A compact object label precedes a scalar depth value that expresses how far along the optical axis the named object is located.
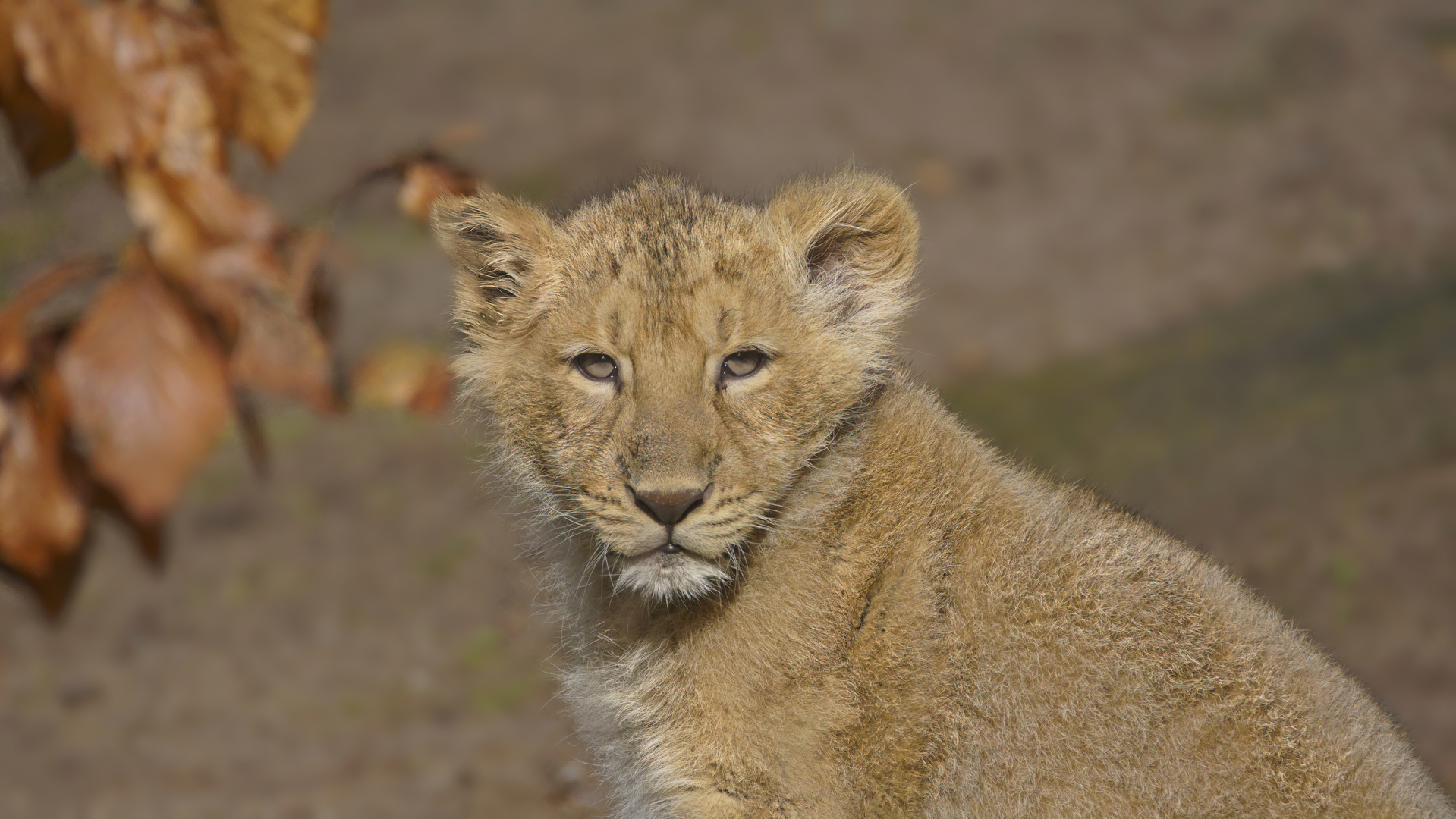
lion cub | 8.02
